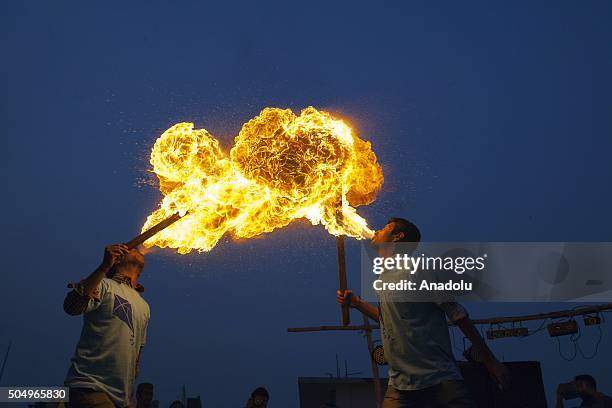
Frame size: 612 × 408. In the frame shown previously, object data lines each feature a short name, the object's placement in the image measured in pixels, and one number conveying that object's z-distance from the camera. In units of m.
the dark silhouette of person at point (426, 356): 4.10
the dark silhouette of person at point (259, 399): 9.70
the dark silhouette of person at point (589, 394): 8.09
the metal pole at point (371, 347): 13.76
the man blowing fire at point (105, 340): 4.02
